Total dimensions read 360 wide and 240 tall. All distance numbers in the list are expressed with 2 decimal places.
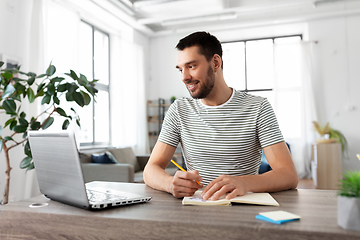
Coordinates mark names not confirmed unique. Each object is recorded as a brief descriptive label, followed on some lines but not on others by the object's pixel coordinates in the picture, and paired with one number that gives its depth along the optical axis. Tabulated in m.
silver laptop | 0.82
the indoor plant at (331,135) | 5.52
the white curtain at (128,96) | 6.05
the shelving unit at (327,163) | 5.12
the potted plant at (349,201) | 0.62
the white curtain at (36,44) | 3.79
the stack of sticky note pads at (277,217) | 0.70
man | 1.48
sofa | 3.64
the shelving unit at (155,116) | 6.96
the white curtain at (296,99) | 6.06
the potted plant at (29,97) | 2.58
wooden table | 0.67
